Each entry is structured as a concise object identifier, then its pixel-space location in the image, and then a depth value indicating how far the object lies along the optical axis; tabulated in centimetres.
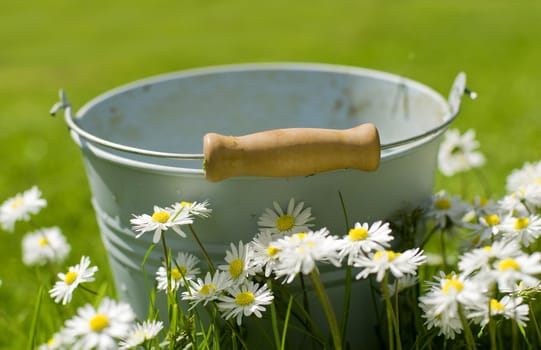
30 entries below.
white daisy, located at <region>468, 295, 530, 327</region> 38
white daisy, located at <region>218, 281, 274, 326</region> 40
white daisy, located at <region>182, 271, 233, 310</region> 40
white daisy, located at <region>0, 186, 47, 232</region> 45
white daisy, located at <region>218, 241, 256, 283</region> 40
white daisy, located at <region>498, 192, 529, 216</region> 44
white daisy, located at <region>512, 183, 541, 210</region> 44
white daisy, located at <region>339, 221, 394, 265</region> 39
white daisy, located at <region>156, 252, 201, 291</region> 42
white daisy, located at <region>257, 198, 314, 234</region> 41
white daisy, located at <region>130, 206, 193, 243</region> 40
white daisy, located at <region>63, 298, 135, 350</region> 36
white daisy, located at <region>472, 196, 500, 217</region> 45
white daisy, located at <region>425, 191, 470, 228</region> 46
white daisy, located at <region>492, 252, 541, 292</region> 36
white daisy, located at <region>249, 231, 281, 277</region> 39
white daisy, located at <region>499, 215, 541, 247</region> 41
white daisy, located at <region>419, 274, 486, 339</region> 37
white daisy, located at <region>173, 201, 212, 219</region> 41
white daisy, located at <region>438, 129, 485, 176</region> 53
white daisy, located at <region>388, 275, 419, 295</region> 42
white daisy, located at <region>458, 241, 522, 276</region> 37
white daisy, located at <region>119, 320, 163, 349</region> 39
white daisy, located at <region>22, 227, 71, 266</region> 49
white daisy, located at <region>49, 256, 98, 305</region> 41
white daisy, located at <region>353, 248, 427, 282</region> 38
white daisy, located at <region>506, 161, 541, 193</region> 47
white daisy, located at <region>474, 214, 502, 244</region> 43
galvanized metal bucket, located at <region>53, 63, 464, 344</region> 42
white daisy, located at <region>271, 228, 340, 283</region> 37
